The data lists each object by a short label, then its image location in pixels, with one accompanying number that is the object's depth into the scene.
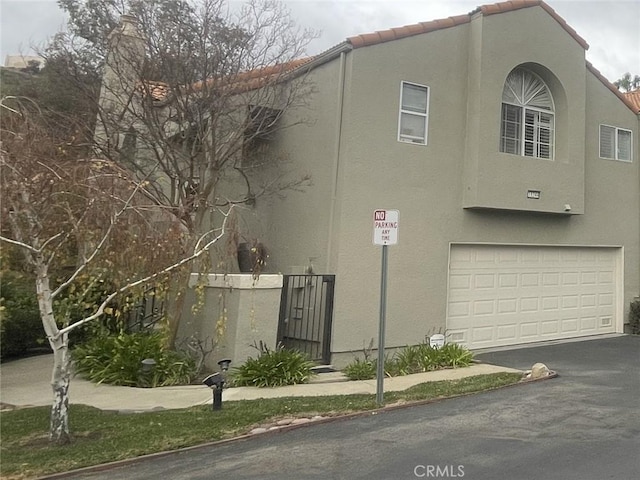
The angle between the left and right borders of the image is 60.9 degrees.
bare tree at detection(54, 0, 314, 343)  9.90
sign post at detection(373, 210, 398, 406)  7.06
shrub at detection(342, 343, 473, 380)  9.47
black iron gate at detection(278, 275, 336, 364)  9.89
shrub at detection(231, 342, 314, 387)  8.49
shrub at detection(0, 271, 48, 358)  10.81
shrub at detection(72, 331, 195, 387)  8.70
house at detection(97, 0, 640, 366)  10.16
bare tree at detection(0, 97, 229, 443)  5.47
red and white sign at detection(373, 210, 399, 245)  7.06
